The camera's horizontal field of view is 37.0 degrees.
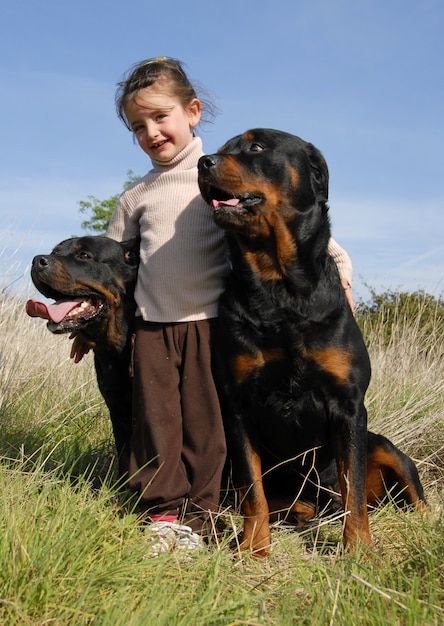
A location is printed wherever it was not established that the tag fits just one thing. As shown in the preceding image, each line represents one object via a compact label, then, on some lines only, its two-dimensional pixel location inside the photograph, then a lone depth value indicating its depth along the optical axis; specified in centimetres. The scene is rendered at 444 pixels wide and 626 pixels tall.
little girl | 308
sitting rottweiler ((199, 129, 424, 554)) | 288
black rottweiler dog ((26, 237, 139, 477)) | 327
